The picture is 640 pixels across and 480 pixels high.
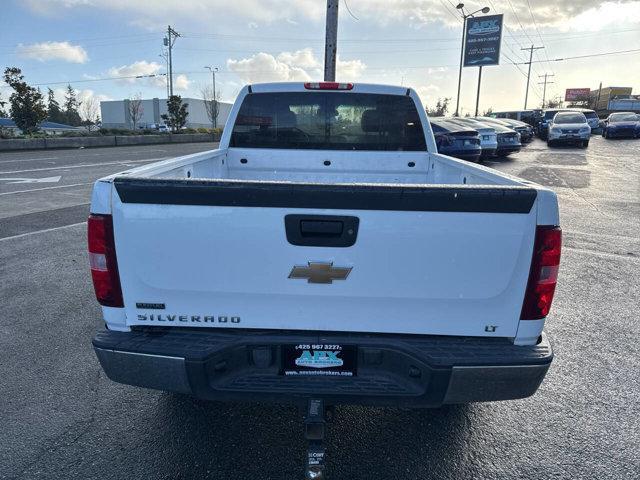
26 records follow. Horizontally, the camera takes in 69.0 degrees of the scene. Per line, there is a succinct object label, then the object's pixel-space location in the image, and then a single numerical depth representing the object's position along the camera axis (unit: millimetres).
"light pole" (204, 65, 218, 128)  61431
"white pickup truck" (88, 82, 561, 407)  2092
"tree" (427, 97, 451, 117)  67562
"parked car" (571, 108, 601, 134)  33812
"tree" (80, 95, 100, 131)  73275
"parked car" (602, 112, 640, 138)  30047
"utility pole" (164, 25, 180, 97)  56781
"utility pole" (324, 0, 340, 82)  14219
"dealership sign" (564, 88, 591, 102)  97662
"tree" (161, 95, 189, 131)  40094
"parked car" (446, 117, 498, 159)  17000
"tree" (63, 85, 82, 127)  105462
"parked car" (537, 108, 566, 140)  32094
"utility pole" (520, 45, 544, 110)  79331
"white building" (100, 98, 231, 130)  97025
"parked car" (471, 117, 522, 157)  19297
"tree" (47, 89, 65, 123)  100650
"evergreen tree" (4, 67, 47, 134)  26453
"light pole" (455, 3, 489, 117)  37844
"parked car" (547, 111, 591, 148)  24303
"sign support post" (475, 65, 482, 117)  42128
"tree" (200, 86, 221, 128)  61928
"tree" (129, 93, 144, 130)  59612
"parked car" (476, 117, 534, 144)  26878
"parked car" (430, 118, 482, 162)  14438
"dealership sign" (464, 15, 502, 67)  40906
